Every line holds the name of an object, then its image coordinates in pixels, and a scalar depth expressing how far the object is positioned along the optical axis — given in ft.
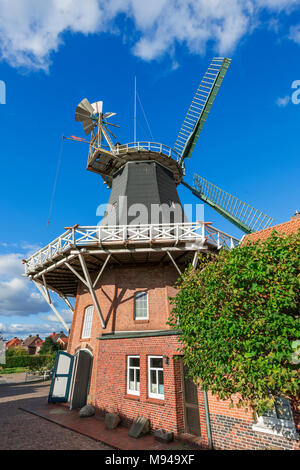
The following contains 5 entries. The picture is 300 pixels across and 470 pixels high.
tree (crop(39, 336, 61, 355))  157.93
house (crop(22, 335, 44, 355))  218.09
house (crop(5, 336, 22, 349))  247.81
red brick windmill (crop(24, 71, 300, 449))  25.48
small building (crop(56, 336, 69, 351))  178.81
